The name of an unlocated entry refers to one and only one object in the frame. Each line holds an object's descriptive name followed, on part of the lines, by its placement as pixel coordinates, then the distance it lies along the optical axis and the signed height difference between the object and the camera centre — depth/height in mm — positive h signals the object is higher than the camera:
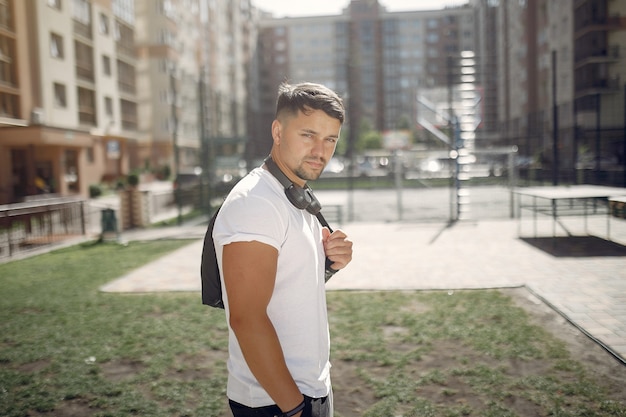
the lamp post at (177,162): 14640 +445
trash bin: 12398 -1048
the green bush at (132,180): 16328 -9
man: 1494 -291
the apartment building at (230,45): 54250 +15595
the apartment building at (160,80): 43781 +8533
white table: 9148 -535
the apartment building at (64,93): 18172 +4094
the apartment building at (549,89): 20234 +5562
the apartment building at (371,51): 86250 +20286
